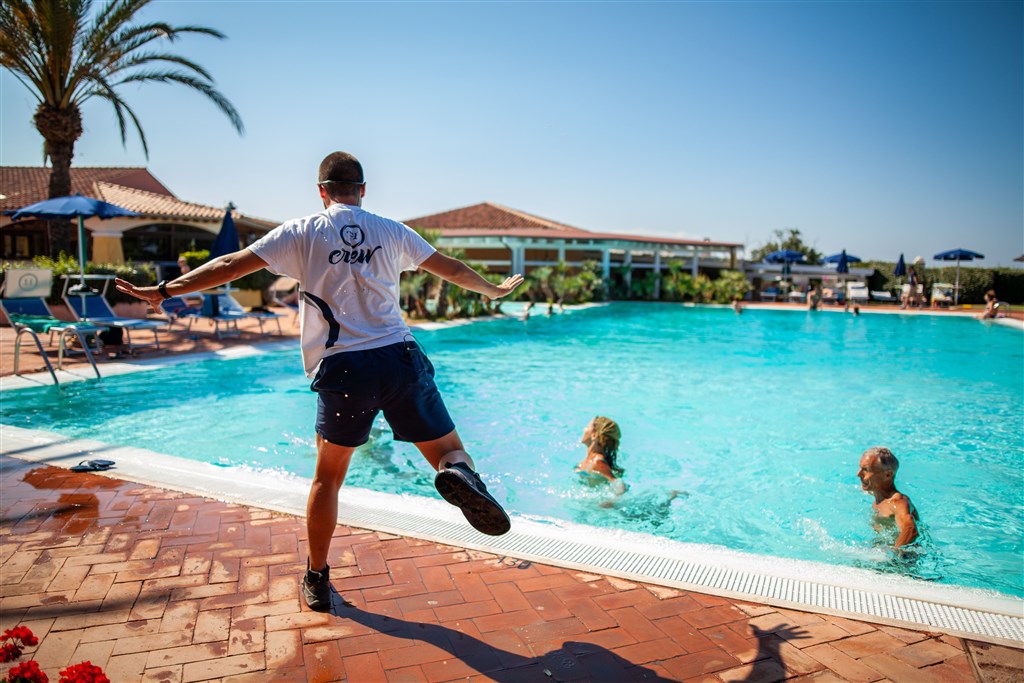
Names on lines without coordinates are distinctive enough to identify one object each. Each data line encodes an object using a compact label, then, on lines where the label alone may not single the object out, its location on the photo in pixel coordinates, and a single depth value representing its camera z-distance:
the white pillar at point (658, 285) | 31.08
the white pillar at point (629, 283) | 31.00
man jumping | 2.26
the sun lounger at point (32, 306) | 7.44
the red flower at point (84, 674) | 1.49
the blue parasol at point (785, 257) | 31.58
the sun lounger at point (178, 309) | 11.88
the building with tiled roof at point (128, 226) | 19.69
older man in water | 4.39
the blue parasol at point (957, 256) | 27.41
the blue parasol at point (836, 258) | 30.87
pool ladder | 7.23
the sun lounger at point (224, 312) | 11.52
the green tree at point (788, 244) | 49.24
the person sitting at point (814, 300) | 26.13
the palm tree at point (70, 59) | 12.11
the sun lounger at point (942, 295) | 26.98
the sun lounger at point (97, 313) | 8.98
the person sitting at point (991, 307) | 21.12
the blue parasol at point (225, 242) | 11.55
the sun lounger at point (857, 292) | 28.45
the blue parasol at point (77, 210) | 9.77
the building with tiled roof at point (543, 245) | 28.86
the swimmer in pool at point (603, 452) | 5.33
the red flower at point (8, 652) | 1.66
